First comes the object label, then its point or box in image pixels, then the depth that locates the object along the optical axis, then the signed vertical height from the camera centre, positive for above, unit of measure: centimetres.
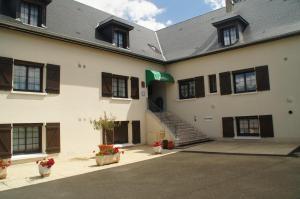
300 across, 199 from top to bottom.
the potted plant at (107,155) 1112 -142
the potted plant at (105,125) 1346 -10
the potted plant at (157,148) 1356 -140
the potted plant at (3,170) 904 -153
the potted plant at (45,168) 916 -153
